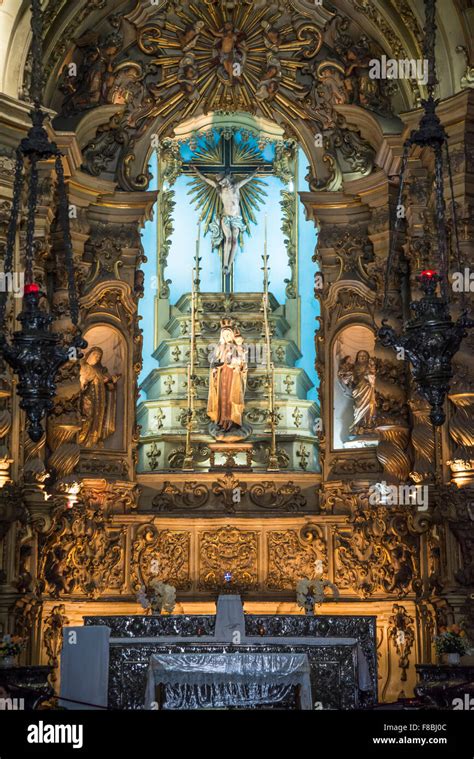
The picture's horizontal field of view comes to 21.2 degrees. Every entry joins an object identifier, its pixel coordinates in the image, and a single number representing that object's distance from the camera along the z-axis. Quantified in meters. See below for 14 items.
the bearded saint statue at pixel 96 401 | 16.27
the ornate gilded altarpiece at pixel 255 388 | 14.72
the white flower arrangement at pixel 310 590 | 14.01
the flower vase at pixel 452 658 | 12.27
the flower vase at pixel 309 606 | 13.96
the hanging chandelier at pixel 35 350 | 10.29
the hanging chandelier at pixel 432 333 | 10.08
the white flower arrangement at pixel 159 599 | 13.86
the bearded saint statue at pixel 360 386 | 16.33
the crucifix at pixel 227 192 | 17.73
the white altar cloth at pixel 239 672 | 11.09
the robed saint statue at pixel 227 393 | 16.52
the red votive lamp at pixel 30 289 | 10.20
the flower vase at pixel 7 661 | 12.05
